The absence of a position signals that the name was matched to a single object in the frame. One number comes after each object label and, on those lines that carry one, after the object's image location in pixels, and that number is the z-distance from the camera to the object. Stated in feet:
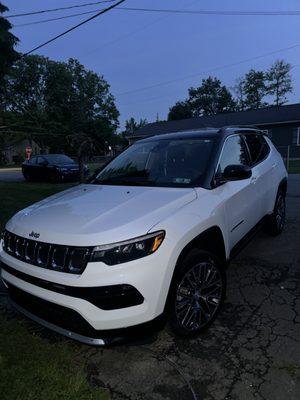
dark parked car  60.23
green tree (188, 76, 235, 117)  232.32
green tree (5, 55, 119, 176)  195.00
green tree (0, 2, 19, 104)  43.34
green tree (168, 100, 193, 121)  224.33
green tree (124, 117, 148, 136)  298.33
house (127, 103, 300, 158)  105.81
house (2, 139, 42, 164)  180.75
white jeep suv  8.71
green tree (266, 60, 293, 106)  198.90
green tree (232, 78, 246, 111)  216.54
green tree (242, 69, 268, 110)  204.33
